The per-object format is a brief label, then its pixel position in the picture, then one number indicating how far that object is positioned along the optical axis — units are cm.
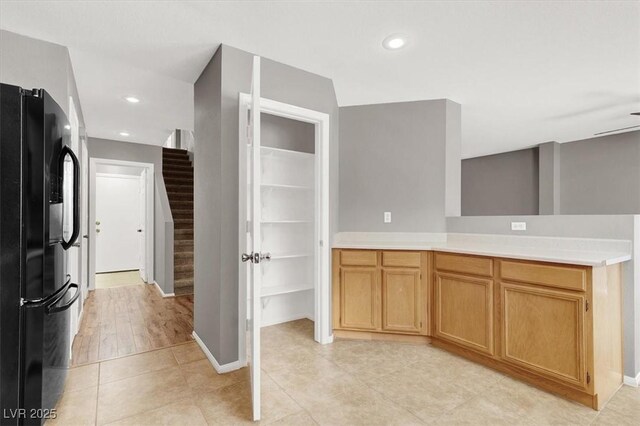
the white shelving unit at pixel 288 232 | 348
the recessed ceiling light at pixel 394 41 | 234
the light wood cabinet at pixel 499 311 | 200
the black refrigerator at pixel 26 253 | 151
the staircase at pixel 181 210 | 477
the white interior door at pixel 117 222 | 656
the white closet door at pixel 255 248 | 180
